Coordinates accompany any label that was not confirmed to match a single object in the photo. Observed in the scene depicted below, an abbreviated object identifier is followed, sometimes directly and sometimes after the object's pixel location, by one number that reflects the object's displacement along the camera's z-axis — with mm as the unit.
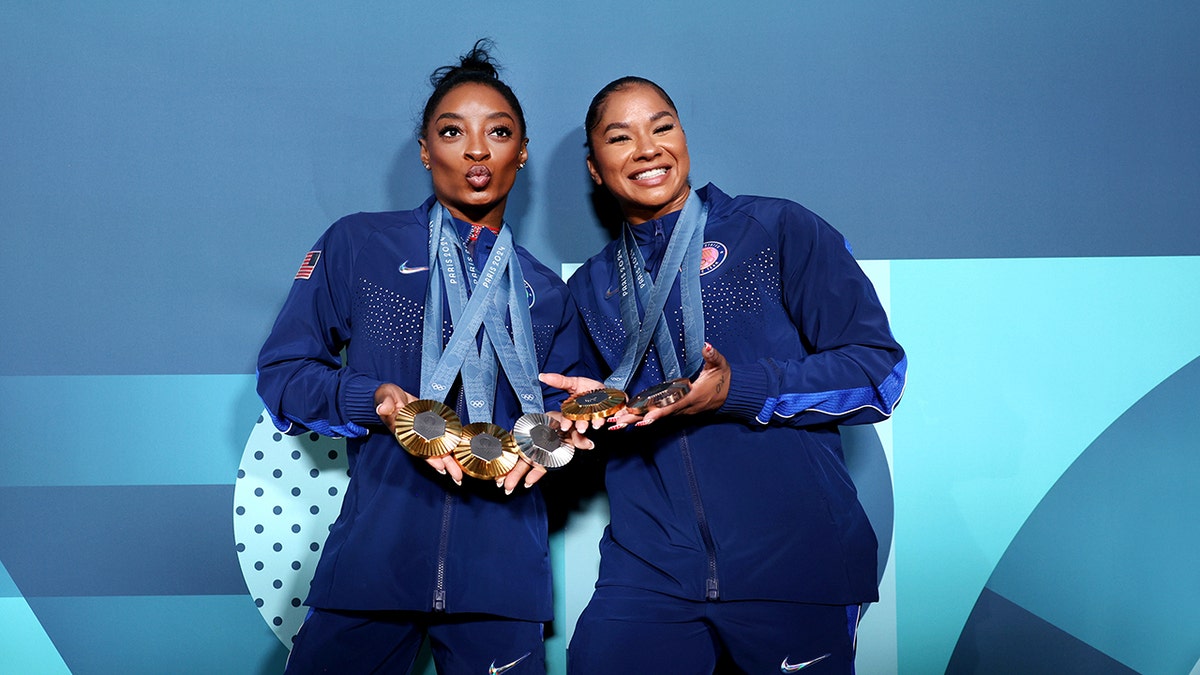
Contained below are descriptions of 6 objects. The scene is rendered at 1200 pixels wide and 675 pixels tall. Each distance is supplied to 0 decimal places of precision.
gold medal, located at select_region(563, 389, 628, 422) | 1875
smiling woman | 1948
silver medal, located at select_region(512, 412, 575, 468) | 1987
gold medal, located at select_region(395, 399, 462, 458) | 1885
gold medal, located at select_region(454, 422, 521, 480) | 1939
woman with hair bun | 1985
